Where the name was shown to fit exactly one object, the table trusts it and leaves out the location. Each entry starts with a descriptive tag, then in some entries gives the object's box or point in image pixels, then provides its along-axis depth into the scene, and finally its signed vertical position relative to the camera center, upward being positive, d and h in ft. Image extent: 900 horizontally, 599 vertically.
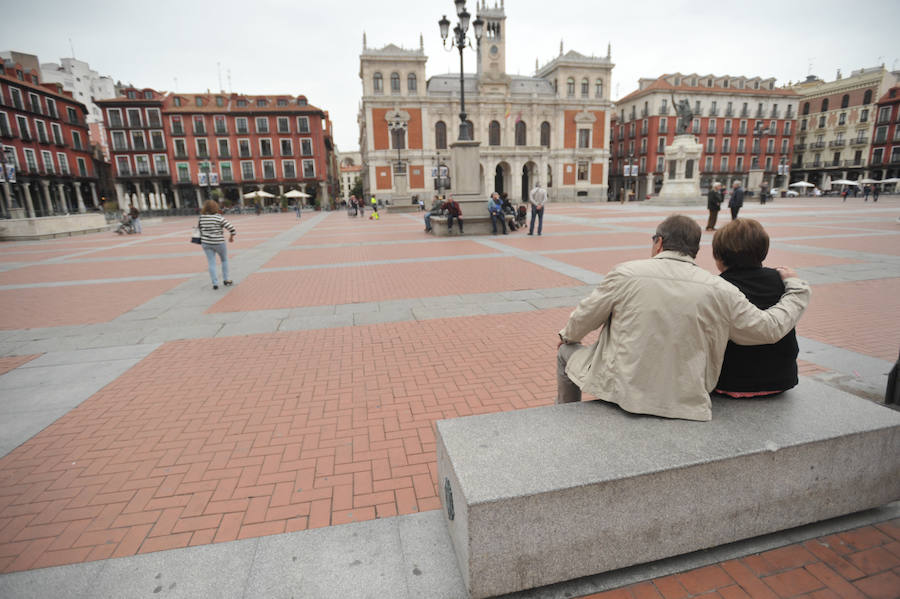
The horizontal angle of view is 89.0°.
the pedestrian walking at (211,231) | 26.73 -1.72
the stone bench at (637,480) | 6.07 -4.03
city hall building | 160.25 +25.13
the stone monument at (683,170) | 102.89 +3.25
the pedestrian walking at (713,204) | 52.51 -2.41
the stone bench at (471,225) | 52.65 -3.76
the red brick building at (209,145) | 157.79 +19.16
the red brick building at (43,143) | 125.70 +18.78
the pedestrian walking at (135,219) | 75.36 -2.51
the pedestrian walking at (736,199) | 53.01 -1.95
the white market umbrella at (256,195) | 148.43 +1.41
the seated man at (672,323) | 6.99 -2.12
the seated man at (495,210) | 51.16 -2.12
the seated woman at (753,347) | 7.72 -2.66
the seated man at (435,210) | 57.54 -2.13
